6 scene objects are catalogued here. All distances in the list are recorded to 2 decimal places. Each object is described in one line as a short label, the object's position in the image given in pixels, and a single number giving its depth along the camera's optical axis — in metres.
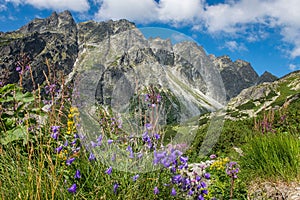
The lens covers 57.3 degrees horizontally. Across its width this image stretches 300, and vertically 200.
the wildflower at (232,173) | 3.13
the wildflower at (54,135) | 2.69
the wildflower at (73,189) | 2.31
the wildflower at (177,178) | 2.83
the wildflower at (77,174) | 2.57
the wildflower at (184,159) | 2.95
